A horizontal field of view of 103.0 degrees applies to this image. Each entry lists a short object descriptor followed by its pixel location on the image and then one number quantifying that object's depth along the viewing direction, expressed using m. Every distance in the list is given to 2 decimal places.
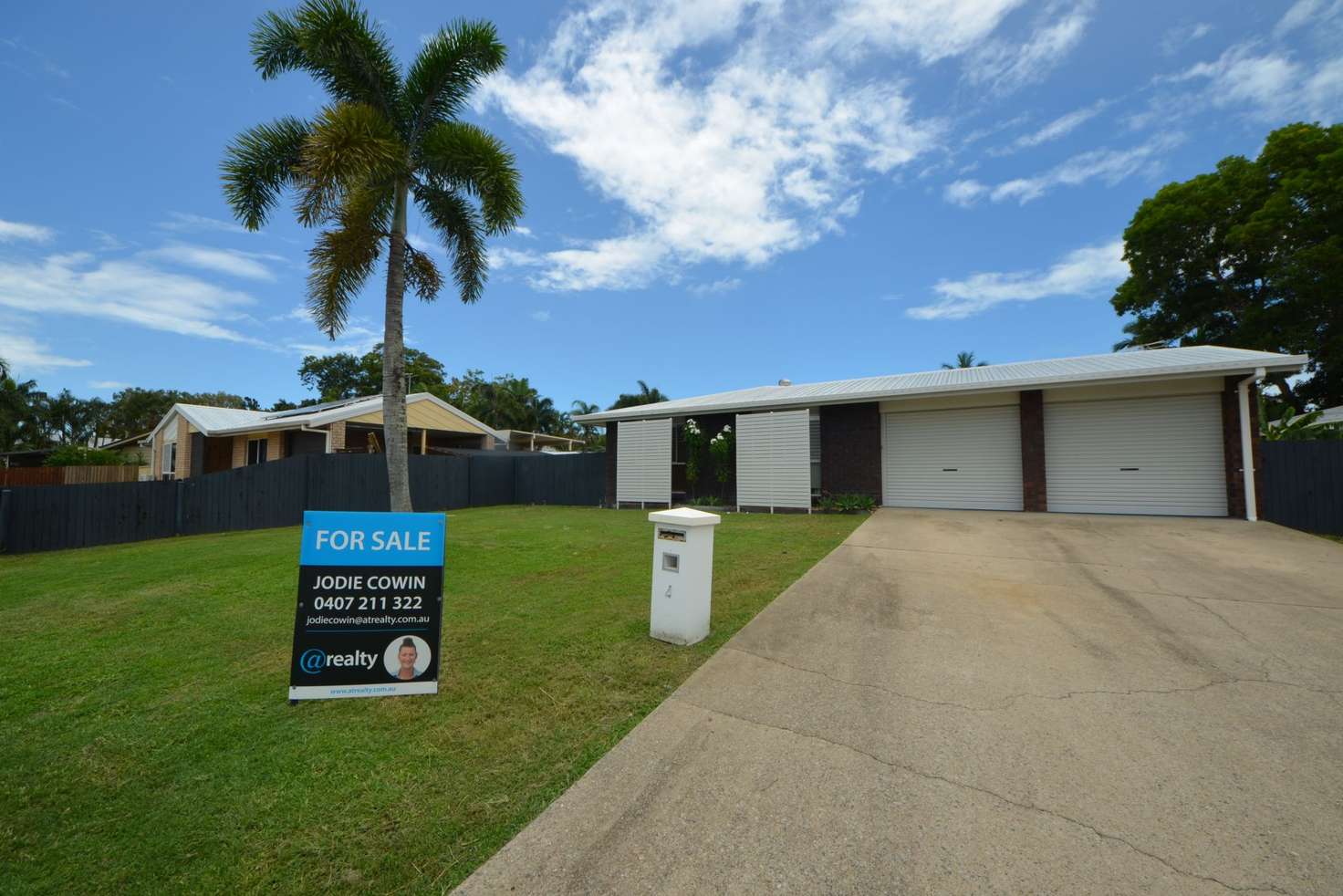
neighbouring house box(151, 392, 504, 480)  19.80
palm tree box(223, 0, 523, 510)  8.57
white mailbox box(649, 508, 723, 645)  4.12
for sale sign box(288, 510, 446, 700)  3.22
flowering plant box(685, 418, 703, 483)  15.20
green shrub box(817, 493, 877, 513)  12.34
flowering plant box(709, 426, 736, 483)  14.47
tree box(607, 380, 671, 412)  43.66
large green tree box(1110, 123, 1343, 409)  18.69
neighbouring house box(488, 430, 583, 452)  31.72
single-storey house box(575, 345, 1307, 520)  10.12
